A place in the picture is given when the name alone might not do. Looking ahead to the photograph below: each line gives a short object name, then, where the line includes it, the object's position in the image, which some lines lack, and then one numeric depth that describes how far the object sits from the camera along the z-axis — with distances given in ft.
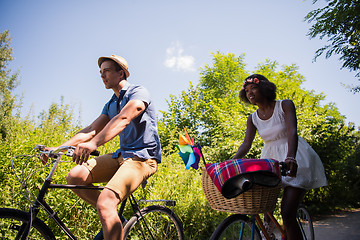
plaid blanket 5.51
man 6.06
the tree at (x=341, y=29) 15.16
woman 7.13
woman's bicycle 5.80
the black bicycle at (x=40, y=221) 5.53
